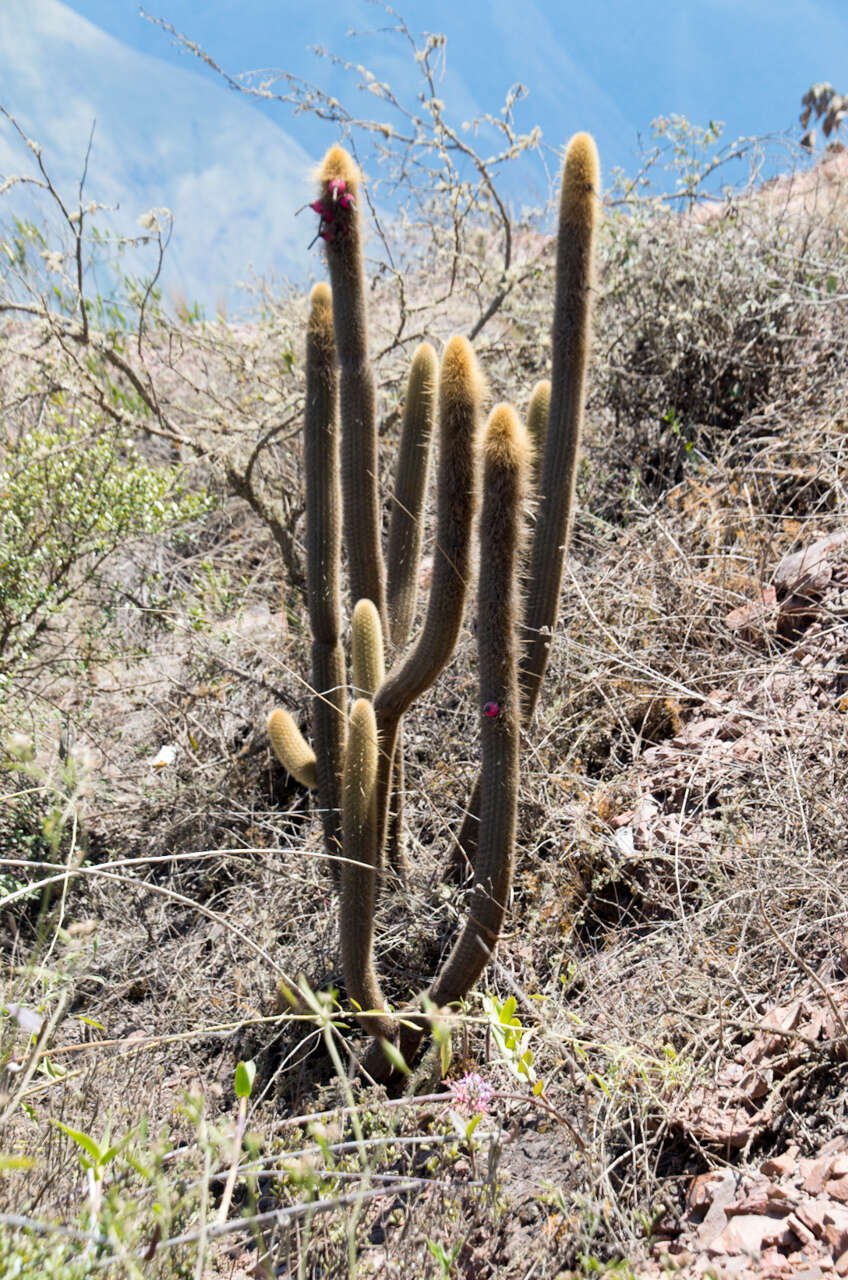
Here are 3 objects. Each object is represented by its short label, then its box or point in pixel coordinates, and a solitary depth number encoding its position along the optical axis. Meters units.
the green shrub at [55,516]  4.48
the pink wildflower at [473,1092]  2.24
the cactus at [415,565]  2.66
